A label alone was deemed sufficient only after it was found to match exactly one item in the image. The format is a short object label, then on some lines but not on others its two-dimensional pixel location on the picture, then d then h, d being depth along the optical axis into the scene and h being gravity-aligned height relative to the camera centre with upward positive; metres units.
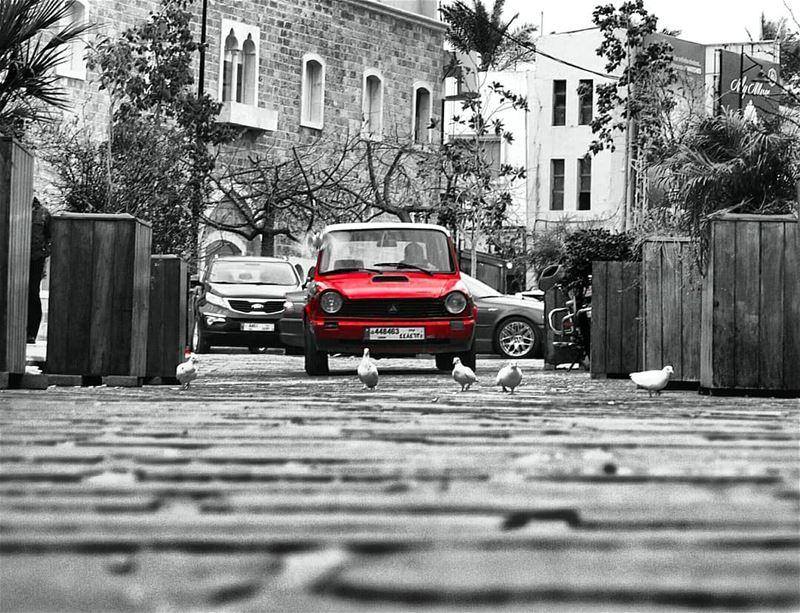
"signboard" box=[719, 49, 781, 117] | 48.94 +8.81
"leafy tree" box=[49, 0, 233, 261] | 21.75 +3.27
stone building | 38.06 +7.44
